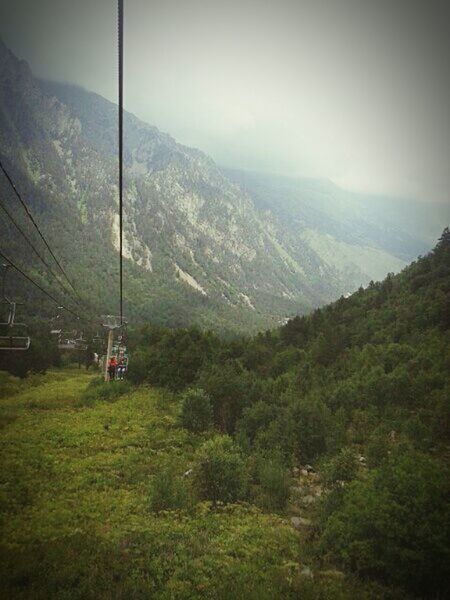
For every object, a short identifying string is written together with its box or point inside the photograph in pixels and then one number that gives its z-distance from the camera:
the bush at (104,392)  44.78
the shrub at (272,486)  21.92
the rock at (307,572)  14.27
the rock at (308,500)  22.47
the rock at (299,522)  19.55
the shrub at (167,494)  20.08
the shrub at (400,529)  12.73
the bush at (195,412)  36.12
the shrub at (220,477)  21.97
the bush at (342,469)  22.09
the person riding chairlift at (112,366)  44.03
